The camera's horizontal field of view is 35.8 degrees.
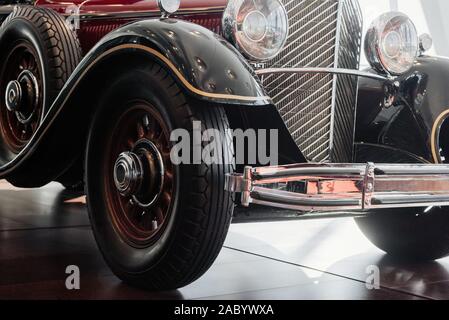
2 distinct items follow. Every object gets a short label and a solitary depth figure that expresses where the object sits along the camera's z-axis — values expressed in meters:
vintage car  2.40
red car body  3.12
